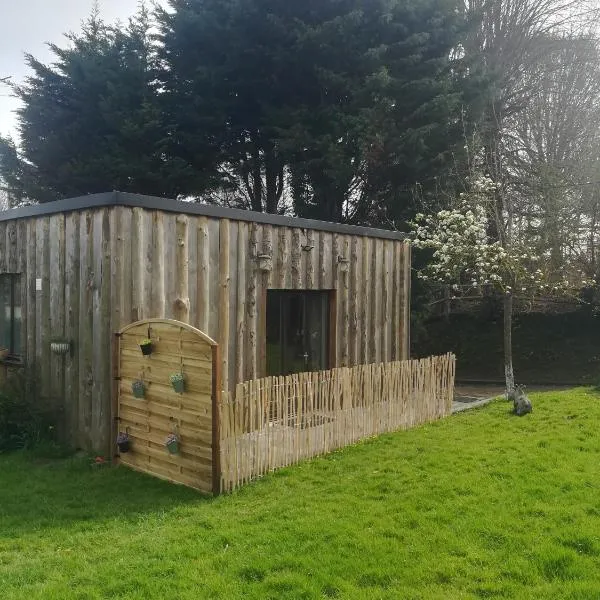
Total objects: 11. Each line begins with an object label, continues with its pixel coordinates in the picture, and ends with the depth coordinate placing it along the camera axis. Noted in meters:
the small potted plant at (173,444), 6.21
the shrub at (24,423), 7.77
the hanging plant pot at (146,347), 6.57
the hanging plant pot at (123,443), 6.86
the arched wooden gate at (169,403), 5.95
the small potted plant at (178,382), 6.14
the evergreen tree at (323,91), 15.63
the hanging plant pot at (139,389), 6.67
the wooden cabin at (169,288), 7.32
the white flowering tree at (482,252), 11.23
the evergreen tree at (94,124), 17.06
